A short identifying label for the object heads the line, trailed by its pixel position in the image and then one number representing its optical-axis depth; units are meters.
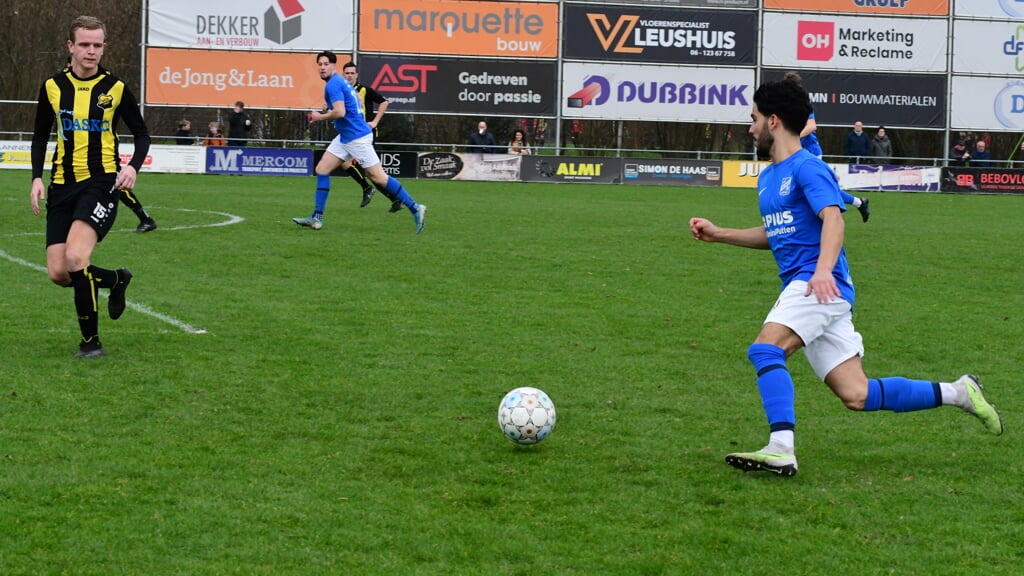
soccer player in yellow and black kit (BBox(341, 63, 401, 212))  16.97
